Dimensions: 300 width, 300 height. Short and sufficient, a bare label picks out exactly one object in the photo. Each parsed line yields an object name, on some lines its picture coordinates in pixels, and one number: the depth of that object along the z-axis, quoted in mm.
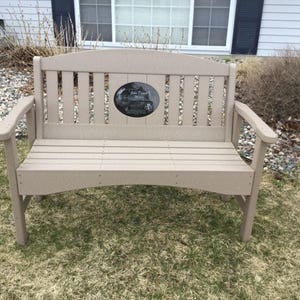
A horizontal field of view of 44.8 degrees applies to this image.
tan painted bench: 1993
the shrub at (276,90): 3660
